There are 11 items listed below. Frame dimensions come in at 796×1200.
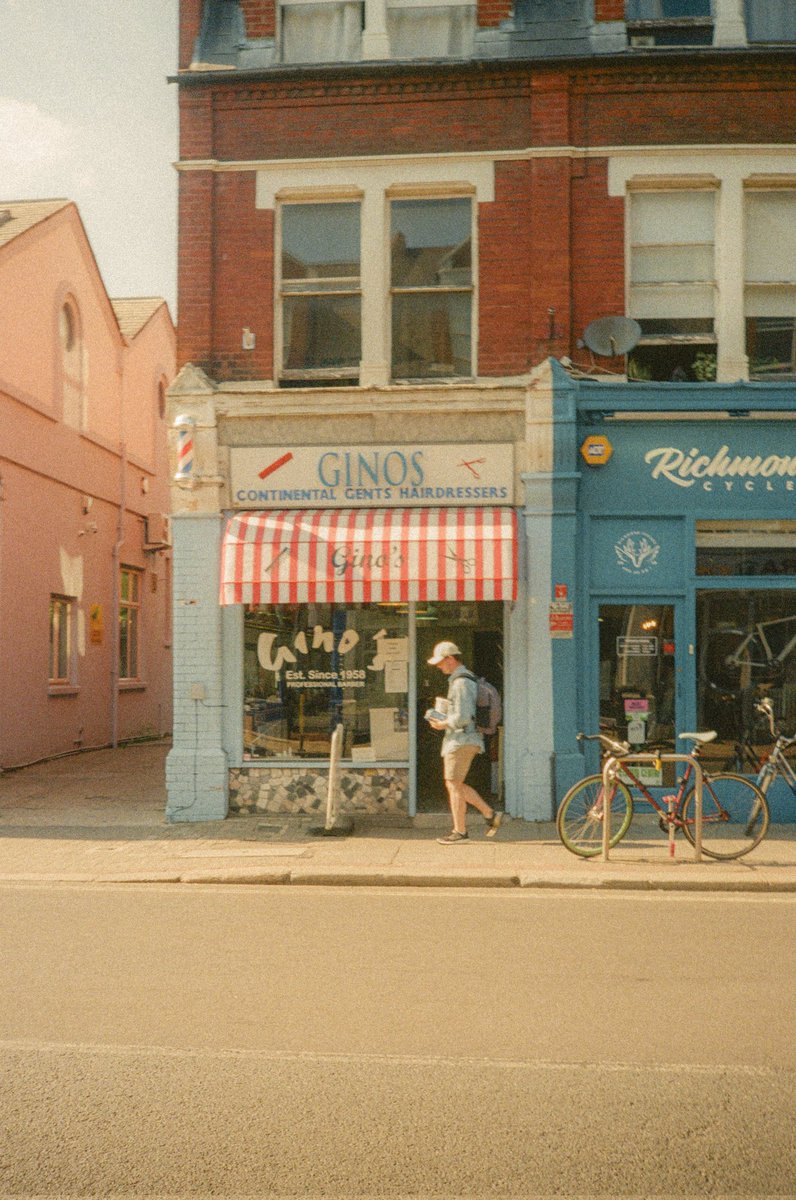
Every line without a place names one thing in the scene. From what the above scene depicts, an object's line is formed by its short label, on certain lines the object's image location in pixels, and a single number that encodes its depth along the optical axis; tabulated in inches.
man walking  434.0
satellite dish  486.0
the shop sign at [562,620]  484.1
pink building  674.8
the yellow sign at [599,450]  491.2
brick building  495.5
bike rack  396.5
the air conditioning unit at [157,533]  912.3
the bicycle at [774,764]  432.1
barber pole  502.0
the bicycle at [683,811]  401.7
